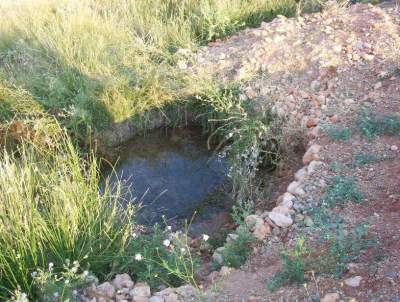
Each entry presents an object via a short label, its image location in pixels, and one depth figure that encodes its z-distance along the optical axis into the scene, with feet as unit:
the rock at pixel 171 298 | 8.93
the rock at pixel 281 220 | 10.19
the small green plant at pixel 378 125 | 12.06
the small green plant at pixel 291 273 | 8.57
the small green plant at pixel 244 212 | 10.37
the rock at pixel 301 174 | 11.43
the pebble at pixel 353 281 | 8.10
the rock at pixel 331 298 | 7.86
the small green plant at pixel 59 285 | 8.42
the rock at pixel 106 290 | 9.20
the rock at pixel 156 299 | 8.94
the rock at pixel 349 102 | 13.67
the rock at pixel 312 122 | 13.38
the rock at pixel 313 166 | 11.49
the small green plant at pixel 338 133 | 12.30
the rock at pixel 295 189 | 10.90
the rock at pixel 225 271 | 9.42
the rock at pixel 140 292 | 9.10
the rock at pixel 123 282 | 9.47
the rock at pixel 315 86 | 14.93
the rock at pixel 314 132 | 12.91
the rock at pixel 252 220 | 10.30
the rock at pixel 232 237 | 10.37
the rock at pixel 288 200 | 10.65
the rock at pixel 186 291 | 9.02
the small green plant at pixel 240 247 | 9.87
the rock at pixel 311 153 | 12.09
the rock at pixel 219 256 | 10.20
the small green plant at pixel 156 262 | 9.69
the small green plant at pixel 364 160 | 11.37
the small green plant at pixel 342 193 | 10.41
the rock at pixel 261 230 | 10.12
